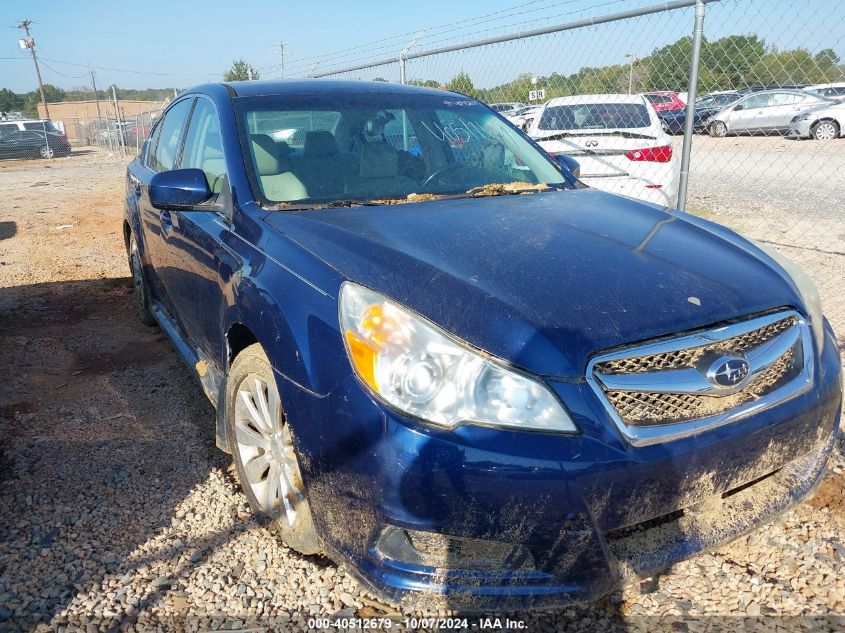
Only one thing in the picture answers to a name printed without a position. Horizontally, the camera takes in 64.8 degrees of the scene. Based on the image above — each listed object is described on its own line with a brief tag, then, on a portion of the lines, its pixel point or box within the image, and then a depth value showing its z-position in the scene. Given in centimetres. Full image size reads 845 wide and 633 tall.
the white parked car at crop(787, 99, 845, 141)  1791
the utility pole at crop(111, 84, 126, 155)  2122
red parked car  1373
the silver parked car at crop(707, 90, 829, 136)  1850
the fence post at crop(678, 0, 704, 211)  503
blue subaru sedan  173
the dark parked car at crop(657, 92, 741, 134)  1571
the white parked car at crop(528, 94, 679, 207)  692
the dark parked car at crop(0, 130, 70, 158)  2477
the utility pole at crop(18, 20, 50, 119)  4608
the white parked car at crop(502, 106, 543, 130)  1413
